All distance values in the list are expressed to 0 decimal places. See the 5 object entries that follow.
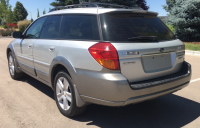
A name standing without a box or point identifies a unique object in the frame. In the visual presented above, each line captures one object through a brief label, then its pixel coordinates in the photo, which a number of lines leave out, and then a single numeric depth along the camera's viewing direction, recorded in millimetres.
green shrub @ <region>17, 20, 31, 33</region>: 38438
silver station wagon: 2707
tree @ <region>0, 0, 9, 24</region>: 43906
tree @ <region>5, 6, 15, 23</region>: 44125
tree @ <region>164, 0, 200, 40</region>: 14859
